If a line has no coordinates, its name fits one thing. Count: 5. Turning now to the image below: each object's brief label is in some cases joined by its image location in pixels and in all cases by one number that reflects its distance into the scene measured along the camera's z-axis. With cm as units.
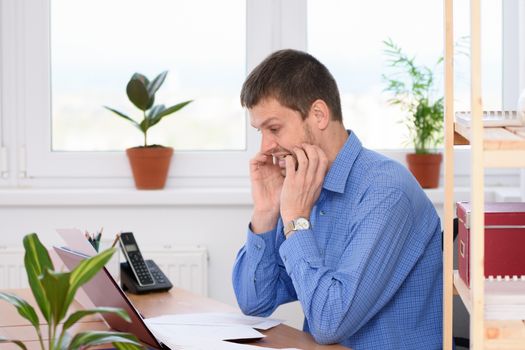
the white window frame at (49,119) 345
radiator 326
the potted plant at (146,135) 326
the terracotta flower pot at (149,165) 333
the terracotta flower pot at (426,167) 335
